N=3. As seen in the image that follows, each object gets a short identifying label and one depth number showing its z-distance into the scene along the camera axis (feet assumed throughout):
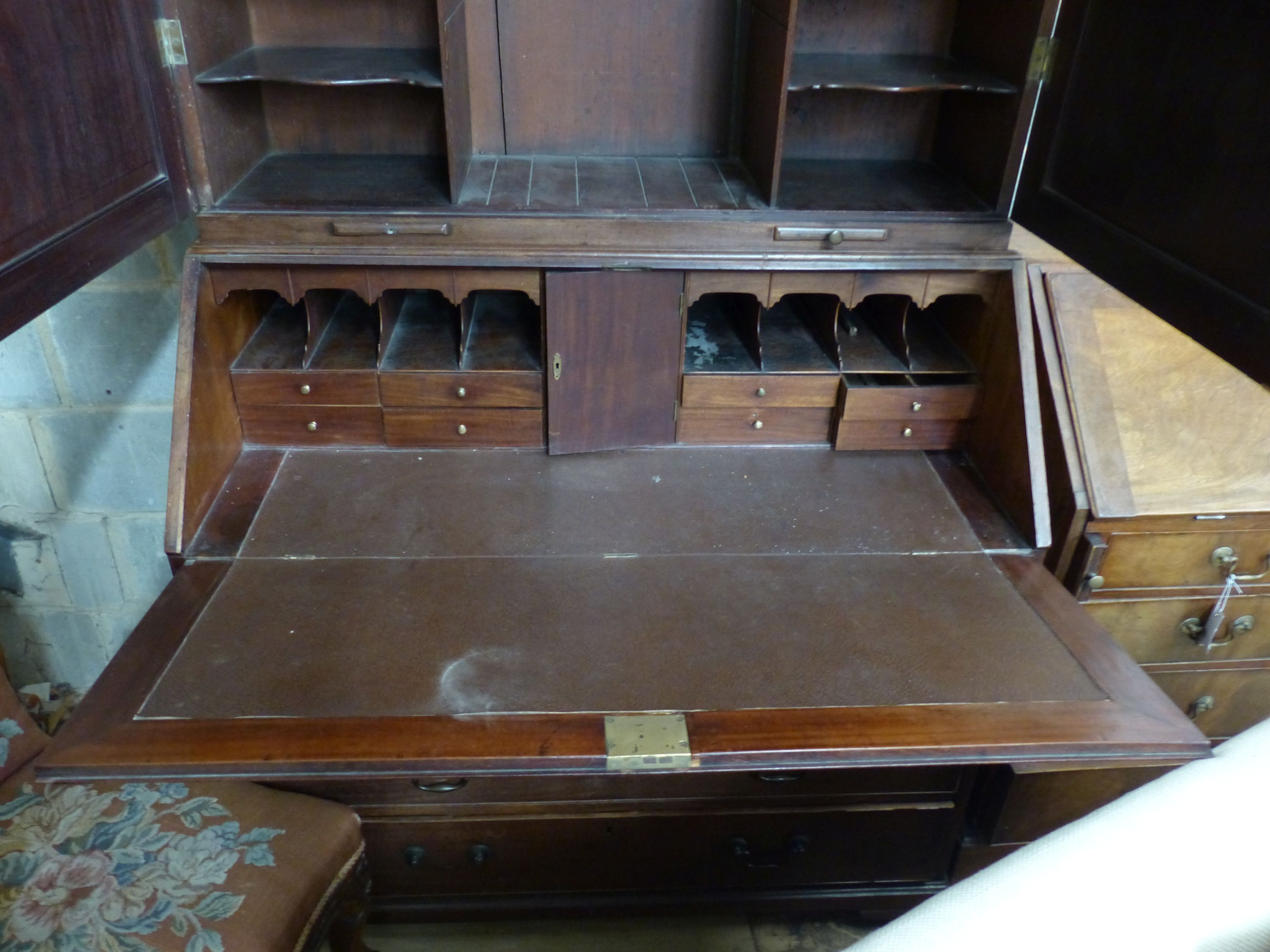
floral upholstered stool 3.88
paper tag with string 5.48
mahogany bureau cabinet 3.72
